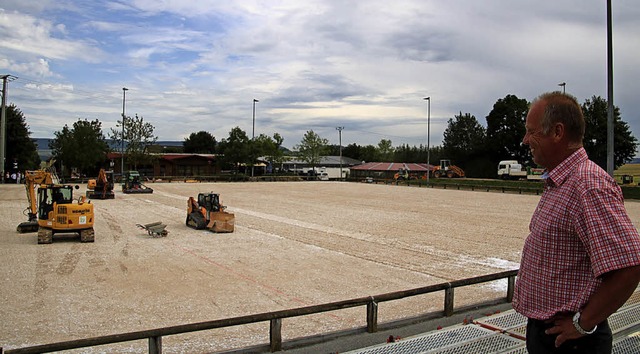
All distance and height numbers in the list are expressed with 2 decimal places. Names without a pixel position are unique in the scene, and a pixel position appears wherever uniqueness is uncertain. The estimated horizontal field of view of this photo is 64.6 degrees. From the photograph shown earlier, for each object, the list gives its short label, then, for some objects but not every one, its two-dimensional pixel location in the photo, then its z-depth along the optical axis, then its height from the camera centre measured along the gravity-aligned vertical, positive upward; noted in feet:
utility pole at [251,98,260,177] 256.21 +9.47
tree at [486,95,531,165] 278.87 +22.23
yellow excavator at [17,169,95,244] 54.65 -5.90
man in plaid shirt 7.64 -1.22
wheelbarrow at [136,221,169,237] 59.93 -8.02
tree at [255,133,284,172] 295.48 +8.65
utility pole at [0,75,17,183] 170.81 +11.94
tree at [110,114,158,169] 237.66 +10.37
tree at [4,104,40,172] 218.59 +8.36
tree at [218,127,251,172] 252.62 +7.41
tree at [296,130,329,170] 332.80 +11.36
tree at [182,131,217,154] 421.18 +16.77
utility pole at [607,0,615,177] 42.09 +8.07
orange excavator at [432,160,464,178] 271.08 -1.84
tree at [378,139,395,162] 423.15 +14.69
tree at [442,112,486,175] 297.53 +16.55
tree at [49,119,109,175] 216.95 +6.29
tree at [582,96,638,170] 212.84 +14.96
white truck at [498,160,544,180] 244.01 -0.56
